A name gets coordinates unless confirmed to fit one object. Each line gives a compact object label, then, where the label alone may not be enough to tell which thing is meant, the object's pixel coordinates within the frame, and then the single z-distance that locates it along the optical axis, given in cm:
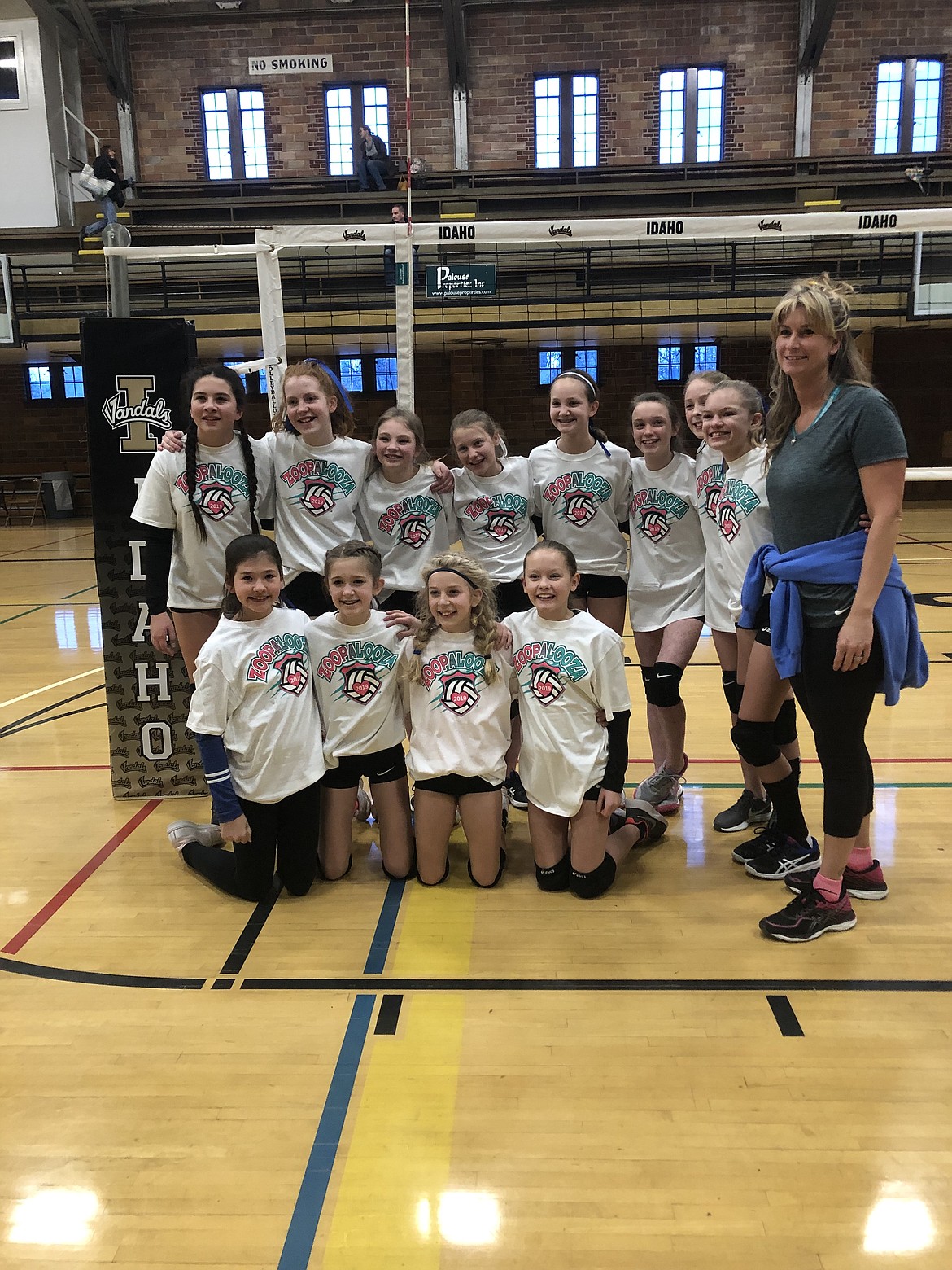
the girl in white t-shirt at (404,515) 317
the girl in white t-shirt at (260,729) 269
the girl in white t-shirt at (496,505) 321
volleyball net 1145
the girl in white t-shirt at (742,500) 286
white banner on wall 1411
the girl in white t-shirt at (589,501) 322
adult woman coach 218
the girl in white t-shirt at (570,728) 272
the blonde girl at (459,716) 277
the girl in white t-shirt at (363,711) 286
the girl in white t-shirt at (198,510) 304
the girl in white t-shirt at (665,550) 314
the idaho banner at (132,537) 338
